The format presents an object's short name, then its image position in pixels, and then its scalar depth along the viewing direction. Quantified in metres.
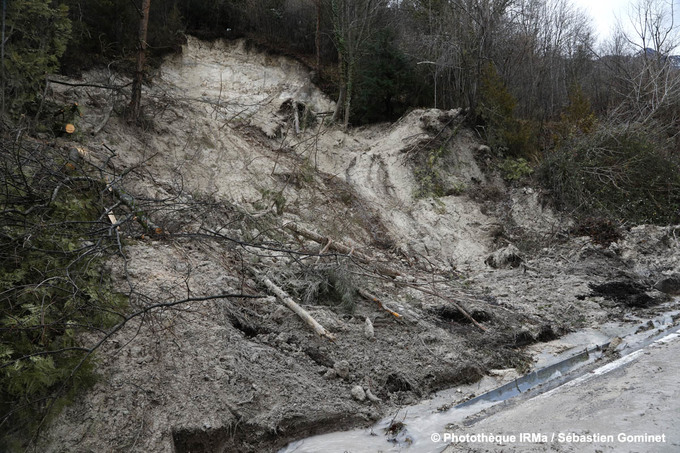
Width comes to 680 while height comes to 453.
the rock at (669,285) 7.56
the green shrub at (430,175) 11.48
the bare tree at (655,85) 13.20
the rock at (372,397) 4.21
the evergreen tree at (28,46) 6.71
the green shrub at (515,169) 12.05
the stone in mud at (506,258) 8.81
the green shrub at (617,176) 10.66
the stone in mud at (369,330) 4.97
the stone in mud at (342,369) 4.39
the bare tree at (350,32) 13.30
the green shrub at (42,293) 3.10
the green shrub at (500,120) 12.33
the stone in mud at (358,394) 4.18
